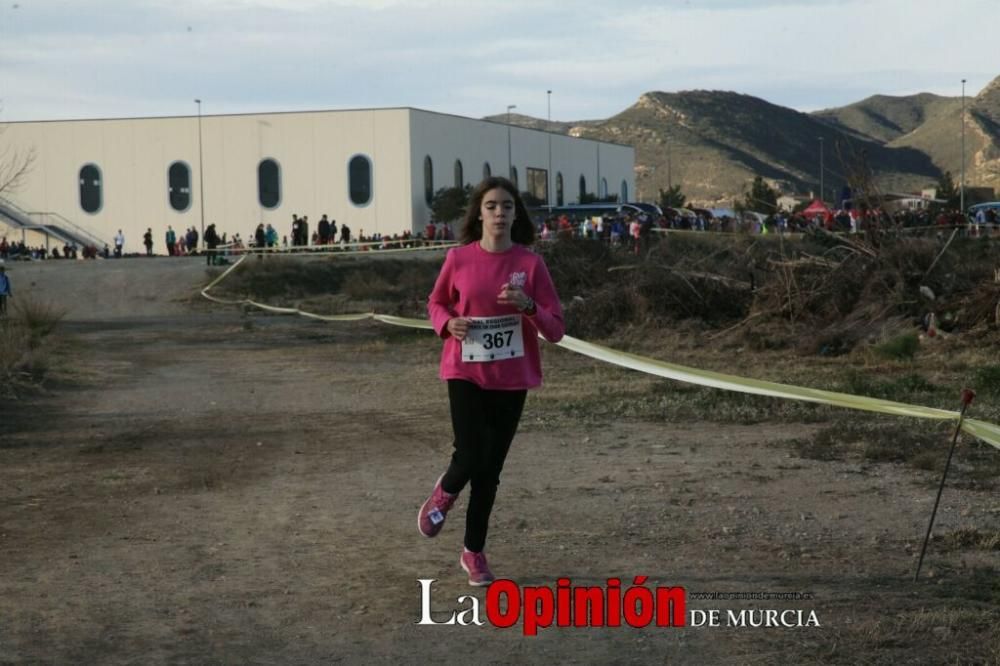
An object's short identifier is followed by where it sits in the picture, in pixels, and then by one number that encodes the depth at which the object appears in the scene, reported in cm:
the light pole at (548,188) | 9106
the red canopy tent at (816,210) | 5229
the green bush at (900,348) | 1719
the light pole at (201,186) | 7619
